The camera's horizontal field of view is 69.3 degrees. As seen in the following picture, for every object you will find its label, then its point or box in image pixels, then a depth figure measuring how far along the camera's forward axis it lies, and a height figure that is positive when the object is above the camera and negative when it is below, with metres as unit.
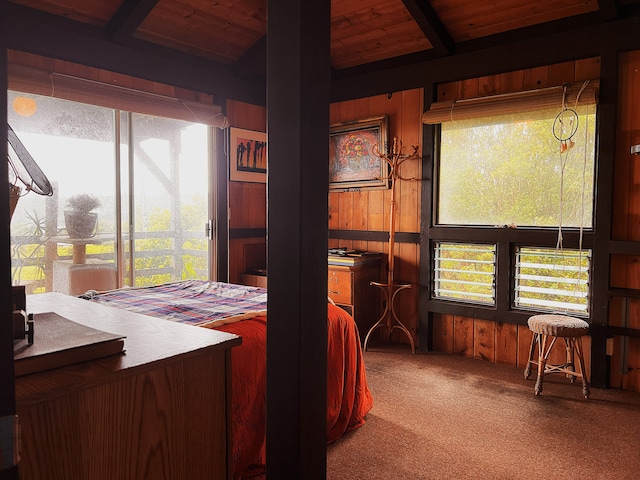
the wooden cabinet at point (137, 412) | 0.88 -0.41
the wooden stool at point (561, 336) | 2.94 -0.77
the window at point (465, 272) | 3.78 -0.41
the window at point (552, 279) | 3.36 -0.42
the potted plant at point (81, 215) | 3.45 +0.04
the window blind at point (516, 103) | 3.23 +0.92
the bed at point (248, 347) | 1.92 -0.58
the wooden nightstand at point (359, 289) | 4.07 -0.60
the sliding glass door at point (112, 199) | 3.29 +0.17
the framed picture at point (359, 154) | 4.34 +0.67
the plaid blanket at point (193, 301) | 2.17 -0.44
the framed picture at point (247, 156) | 4.40 +0.64
